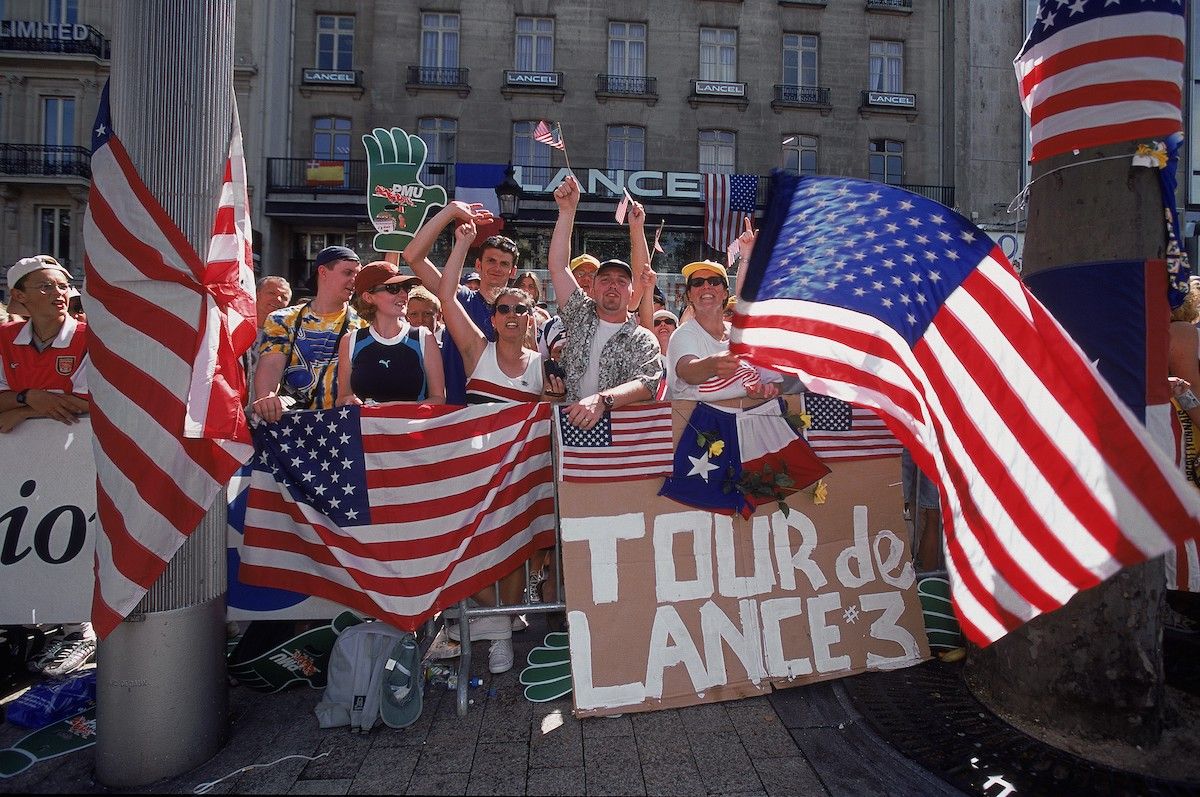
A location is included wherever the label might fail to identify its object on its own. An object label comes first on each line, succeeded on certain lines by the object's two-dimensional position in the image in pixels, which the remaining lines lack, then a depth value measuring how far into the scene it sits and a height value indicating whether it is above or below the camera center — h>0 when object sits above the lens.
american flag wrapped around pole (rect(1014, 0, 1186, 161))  3.33 +1.60
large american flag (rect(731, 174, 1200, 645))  2.41 +0.12
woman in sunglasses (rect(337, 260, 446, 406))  4.40 +0.34
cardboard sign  3.76 -1.01
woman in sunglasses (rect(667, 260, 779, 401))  4.19 +0.37
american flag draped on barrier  3.97 -0.54
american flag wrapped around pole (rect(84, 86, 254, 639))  3.18 +0.15
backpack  3.54 -1.30
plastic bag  3.54 -1.46
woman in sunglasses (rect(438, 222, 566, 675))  4.37 +0.34
